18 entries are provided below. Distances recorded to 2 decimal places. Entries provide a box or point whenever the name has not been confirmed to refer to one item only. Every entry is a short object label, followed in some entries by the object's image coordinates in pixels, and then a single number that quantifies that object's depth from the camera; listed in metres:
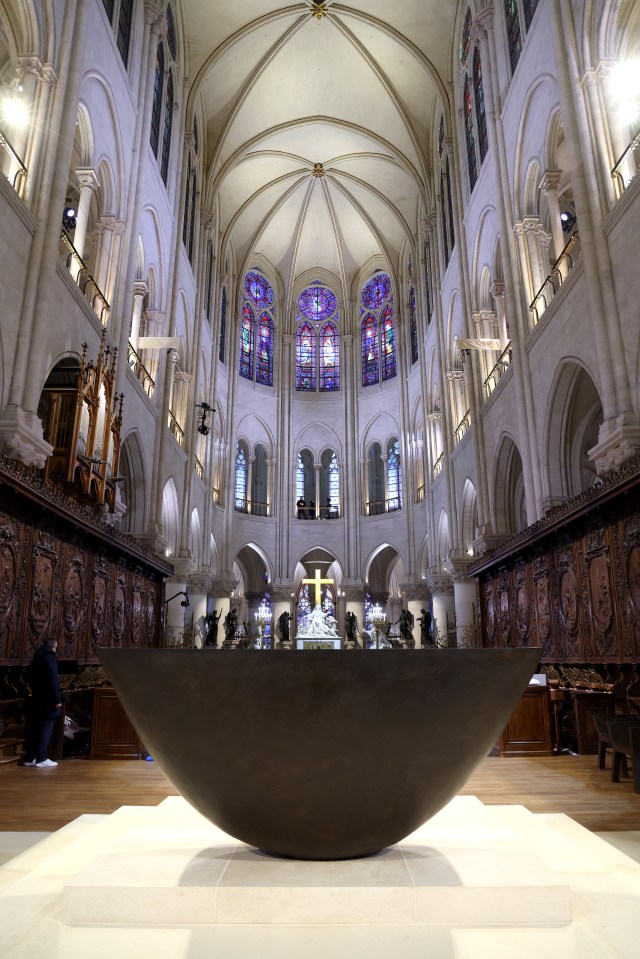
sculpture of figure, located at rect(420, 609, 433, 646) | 22.59
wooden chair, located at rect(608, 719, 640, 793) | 5.11
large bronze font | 1.85
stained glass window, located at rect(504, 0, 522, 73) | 14.83
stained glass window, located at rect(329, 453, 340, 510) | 31.58
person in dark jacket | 6.76
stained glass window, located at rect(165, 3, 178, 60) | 18.95
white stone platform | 1.76
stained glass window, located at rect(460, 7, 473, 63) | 19.09
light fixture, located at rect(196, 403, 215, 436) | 21.58
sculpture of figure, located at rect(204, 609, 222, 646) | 22.86
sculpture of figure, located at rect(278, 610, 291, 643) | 27.10
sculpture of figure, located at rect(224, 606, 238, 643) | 24.64
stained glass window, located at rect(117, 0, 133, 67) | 14.55
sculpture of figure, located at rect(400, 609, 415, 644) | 23.47
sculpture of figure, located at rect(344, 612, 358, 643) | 26.62
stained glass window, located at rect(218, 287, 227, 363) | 28.47
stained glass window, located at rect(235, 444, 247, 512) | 29.92
